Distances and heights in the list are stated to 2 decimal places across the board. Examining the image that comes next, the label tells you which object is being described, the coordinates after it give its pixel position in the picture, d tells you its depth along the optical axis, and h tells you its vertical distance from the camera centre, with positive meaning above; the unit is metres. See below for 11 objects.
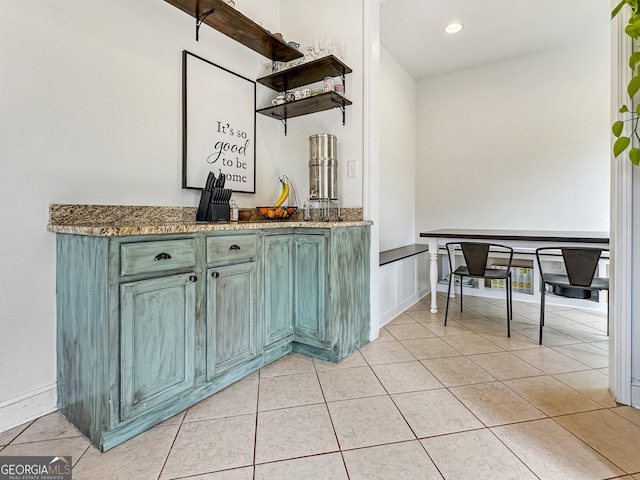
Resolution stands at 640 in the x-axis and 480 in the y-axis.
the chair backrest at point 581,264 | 2.16 -0.16
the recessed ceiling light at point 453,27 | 3.19 +2.21
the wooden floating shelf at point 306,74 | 2.29 +1.31
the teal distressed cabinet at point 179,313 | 1.27 -0.38
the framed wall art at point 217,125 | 2.04 +0.83
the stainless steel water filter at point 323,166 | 2.36 +0.56
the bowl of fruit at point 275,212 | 2.37 +0.21
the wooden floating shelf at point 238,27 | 1.95 +1.48
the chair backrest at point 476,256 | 2.68 -0.13
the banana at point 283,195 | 2.55 +0.37
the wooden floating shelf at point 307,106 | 2.30 +1.07
